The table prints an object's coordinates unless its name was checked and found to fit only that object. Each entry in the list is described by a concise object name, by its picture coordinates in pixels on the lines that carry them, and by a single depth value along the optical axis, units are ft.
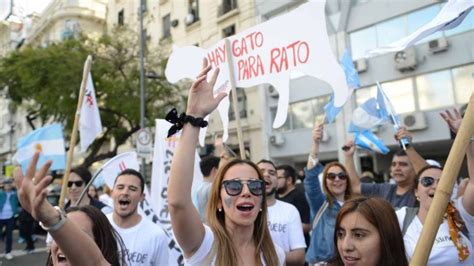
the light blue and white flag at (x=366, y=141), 17.84
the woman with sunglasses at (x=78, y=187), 14.24
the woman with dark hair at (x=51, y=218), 4.64
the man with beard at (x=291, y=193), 15.64
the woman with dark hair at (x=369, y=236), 6.26
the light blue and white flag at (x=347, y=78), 14.52
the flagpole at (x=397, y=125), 12.80
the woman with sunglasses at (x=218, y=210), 5.99
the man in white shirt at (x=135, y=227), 9.98
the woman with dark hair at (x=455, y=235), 8.00
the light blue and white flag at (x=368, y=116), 16.56
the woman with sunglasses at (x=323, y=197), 11.82
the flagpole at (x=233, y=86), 11.03
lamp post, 47.06
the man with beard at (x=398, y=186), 12.10
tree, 55.93
